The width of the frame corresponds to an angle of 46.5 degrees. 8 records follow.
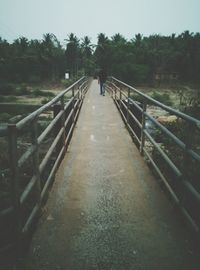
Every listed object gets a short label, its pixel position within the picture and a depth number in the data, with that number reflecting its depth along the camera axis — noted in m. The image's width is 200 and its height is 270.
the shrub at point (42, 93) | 34.64
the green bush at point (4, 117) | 21.44
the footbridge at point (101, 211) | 2.13
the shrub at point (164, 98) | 26.34
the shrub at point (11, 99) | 31.57
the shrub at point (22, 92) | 37.16
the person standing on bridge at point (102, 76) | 13.25
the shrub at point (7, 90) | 38.70
